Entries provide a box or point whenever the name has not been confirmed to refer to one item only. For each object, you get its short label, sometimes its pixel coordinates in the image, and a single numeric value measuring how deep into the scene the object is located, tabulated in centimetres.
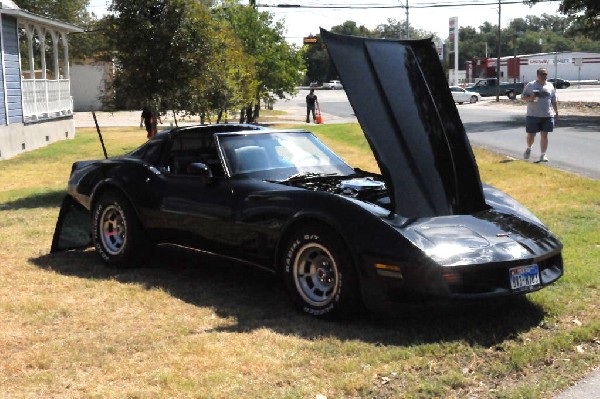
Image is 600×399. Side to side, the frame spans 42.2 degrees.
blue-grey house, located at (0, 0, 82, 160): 2033
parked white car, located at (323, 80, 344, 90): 10750
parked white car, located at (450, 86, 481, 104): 5953
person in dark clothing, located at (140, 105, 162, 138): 1316
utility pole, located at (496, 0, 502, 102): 6118
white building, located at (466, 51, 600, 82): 8681
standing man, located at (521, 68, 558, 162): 1498
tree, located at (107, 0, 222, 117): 1241
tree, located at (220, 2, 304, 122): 3191
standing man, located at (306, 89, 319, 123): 3619
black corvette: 496
